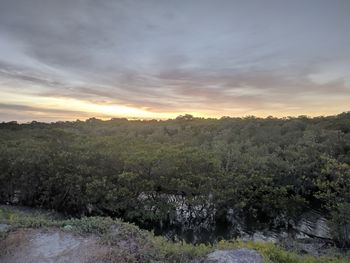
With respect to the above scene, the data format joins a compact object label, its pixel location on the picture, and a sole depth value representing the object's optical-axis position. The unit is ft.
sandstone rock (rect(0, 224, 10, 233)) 25.84
